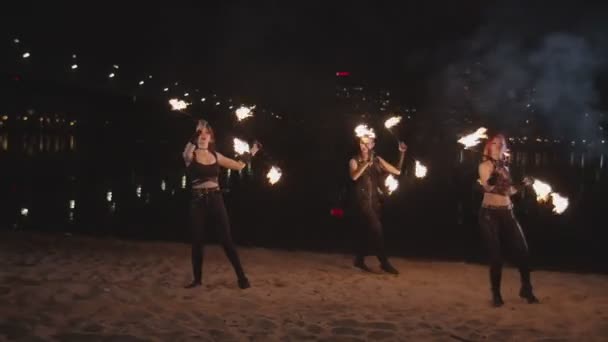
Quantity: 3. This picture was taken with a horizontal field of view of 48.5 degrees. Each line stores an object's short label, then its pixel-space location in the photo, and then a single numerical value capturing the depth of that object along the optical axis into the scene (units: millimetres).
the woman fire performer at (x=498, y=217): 7293
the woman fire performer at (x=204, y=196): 7617
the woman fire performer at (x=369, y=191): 9234
